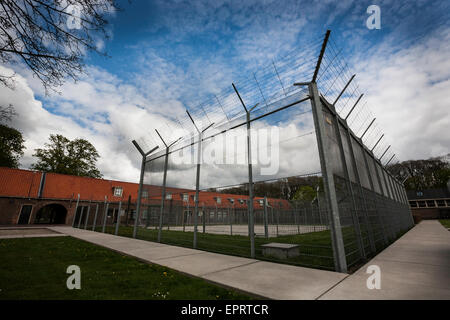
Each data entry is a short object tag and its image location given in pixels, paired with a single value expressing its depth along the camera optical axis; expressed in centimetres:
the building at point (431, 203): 3434
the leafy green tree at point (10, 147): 2439
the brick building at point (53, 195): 2017
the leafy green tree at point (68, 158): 2922
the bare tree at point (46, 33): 312
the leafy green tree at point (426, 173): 4320
